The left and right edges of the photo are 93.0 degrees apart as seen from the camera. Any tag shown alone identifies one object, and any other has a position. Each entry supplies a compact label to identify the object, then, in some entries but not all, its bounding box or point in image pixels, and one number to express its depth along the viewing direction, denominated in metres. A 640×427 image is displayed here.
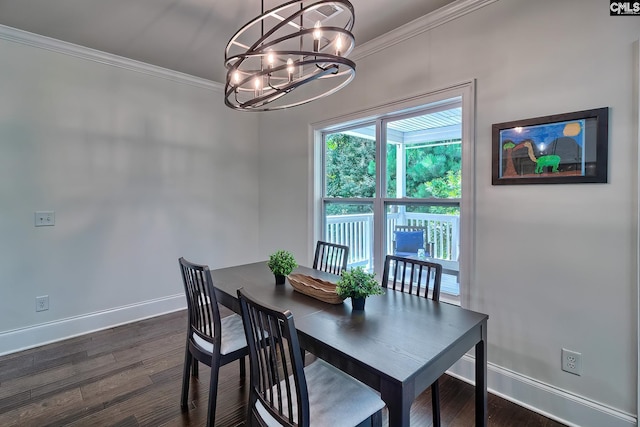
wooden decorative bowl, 1.68
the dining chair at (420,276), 1.72
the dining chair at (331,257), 2.50
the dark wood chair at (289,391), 1.13
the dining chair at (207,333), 1.69
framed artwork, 1.69
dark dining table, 1.07
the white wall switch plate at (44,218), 2.79
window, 2.43
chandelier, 1.46
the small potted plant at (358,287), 1.56
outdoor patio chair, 2.63
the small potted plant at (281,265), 2.12
